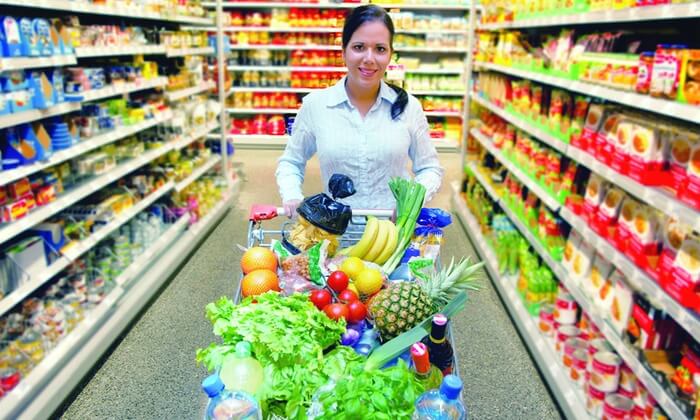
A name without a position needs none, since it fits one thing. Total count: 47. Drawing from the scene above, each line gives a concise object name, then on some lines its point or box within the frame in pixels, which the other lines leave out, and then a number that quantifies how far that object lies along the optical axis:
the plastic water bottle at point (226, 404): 1.09
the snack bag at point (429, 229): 1.90
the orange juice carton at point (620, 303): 2.42
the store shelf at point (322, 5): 8.42
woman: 2.27
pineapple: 1.42
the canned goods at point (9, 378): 2.47
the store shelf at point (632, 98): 1.91
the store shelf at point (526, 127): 3.17
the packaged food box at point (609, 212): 2.59
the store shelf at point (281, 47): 8.58
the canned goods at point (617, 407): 2.40
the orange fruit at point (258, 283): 1.55
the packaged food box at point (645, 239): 2.28
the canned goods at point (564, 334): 3.00
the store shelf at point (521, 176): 3.24
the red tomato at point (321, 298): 1.50
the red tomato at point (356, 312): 1.48
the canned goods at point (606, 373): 2.47
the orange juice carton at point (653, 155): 2.24
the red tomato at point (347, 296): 1.53
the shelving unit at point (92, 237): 2.56
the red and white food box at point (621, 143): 2.43
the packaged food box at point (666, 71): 2.04
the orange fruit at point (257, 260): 1.67
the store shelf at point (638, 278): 1.90
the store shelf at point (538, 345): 2.65
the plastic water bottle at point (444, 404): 1.11
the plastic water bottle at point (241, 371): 1.20
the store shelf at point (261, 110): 8.94
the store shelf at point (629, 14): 1.93
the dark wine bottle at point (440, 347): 1.31
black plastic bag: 1.69
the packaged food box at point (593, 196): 2.74
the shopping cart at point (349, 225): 1.90
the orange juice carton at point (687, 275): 1.94
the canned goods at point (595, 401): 2.51
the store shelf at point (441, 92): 8.73
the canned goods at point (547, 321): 3.20
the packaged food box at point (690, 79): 1.93
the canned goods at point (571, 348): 2.83
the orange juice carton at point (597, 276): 2.68
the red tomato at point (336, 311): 1.42
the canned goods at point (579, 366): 2.73
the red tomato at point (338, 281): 1.57
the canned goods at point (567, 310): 3.05
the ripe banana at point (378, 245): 1.79
